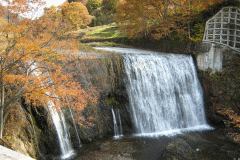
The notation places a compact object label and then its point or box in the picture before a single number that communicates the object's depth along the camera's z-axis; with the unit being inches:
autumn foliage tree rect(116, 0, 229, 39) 563.5
